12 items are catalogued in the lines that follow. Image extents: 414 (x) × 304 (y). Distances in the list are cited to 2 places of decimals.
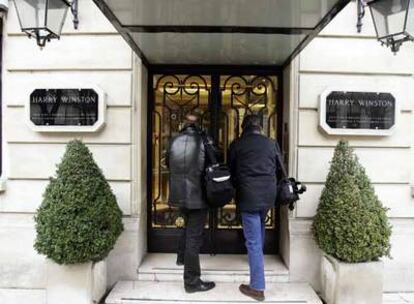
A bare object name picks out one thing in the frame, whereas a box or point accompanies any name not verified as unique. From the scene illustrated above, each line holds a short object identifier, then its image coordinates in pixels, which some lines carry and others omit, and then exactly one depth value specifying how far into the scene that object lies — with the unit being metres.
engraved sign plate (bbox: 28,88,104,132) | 4.99
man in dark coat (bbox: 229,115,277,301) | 4.18
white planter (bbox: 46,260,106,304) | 4.21
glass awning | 3.66
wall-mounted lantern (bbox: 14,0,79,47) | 3.40
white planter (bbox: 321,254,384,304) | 4.28
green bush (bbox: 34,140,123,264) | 4.07
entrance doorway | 5.43
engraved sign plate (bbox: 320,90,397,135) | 4.94
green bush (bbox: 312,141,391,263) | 4.23
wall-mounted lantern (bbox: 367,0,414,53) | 3.44
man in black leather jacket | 4.22
